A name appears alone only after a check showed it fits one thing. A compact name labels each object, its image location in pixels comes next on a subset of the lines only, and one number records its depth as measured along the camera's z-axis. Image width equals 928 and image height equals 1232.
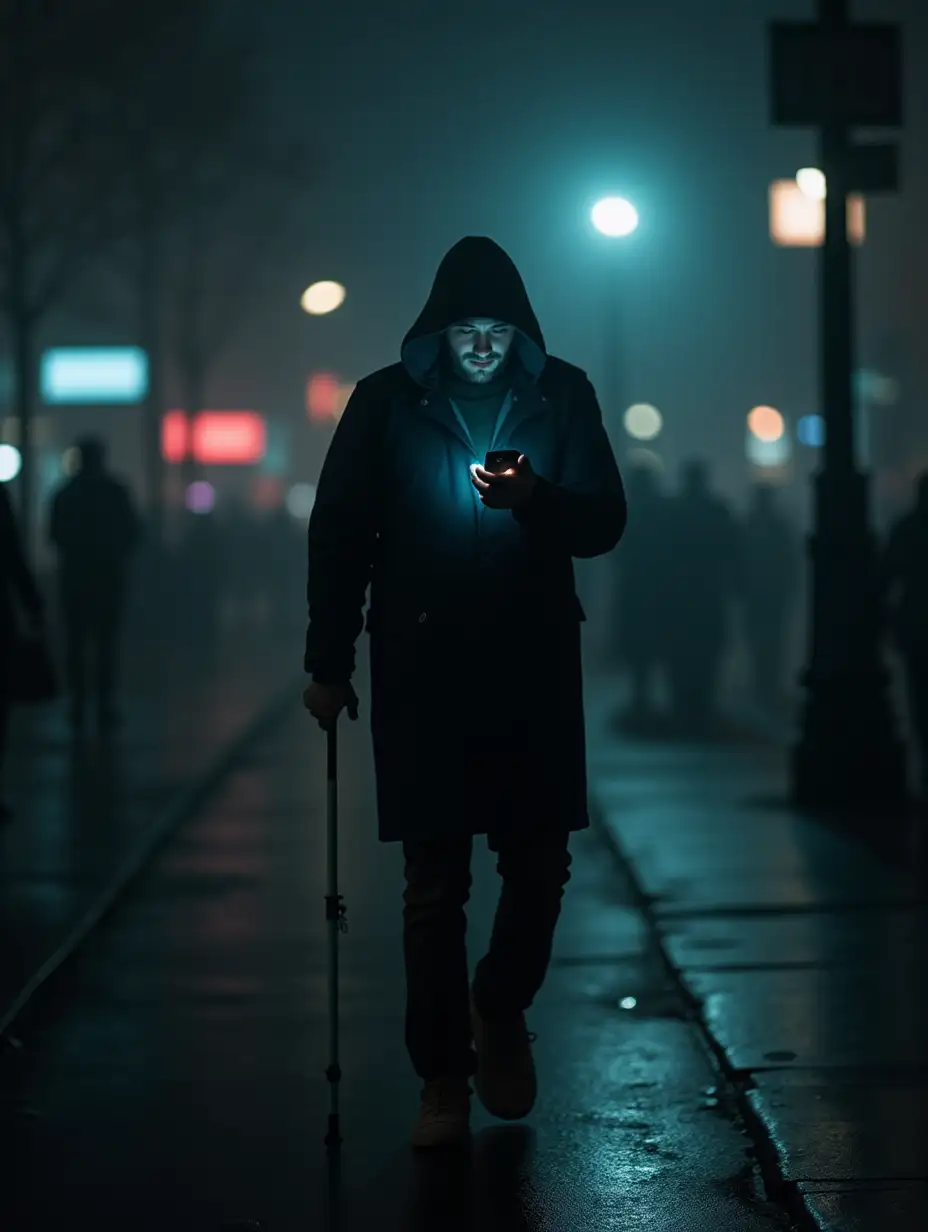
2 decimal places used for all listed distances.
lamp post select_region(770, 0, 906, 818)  12.04
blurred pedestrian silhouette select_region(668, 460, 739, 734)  18.69
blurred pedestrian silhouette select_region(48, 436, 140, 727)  17.59
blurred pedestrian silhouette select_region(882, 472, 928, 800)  12.99
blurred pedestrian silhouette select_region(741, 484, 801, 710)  21.94
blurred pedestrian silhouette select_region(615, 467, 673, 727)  18.94
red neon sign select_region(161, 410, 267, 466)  73.25
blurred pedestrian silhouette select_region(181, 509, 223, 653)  31.53
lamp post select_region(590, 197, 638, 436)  25.53
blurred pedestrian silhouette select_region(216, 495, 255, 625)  41.06
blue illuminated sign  34.28
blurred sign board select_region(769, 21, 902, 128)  12.02
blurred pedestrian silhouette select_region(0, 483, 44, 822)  11.49
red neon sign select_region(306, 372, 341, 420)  58.66
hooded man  5.86
